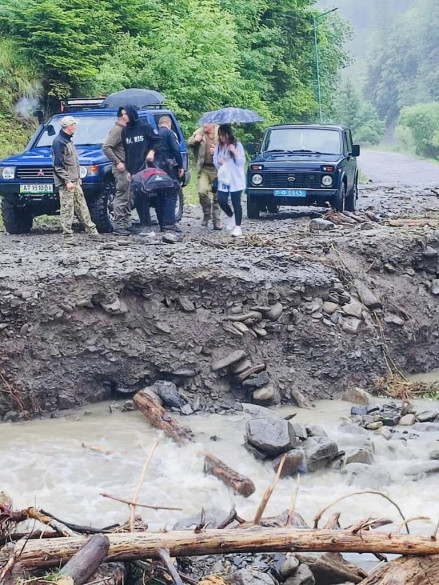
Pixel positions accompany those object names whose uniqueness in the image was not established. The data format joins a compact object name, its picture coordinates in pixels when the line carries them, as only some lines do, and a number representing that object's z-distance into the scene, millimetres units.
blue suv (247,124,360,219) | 15742
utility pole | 37219
